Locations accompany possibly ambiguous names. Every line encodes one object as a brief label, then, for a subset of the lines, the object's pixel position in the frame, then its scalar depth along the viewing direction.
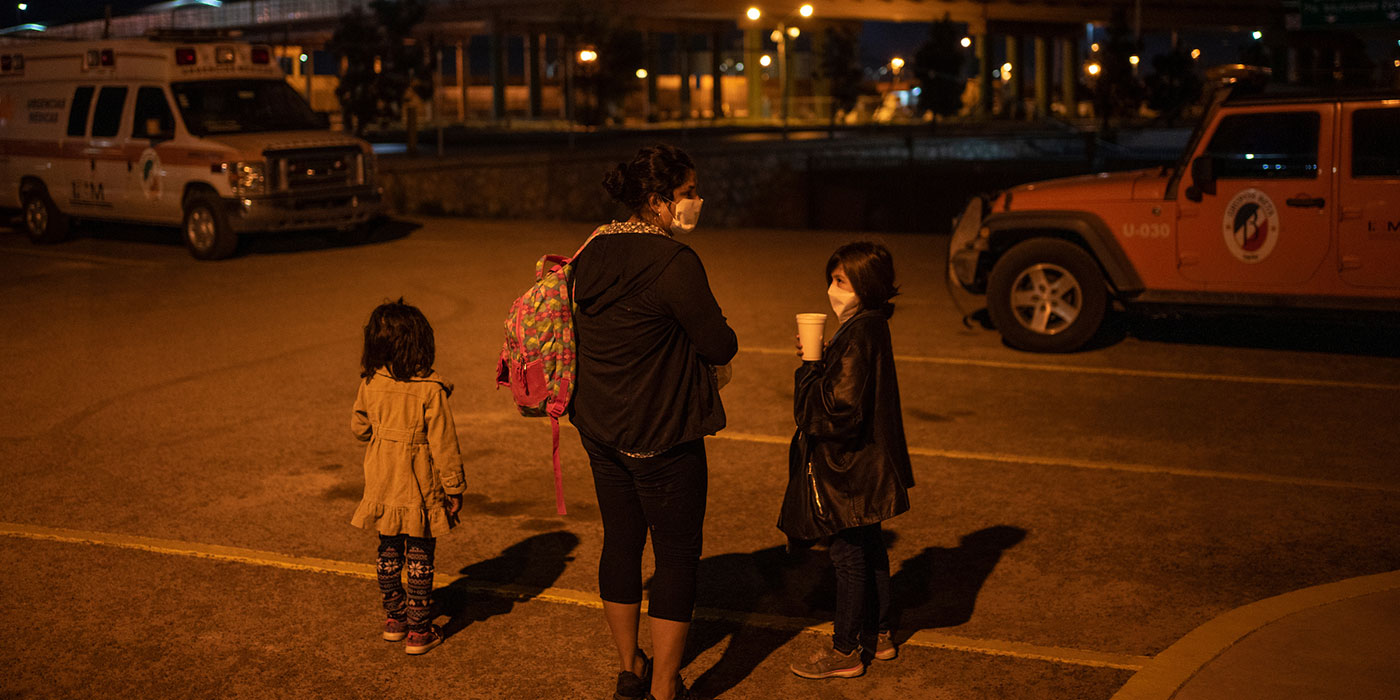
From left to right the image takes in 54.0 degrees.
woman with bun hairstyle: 4.04
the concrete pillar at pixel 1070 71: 80.35
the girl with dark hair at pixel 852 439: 4.35
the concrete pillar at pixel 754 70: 67.62
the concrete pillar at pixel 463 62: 63.62
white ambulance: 16.34
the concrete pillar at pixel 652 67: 54.47
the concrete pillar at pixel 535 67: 68.38
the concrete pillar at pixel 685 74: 49.21
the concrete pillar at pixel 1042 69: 82.94
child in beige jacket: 4.71
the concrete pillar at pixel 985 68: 71.12
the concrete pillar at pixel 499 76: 66.69
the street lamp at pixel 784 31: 42.86
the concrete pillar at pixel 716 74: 71.38
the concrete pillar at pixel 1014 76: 68.19
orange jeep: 9.57
